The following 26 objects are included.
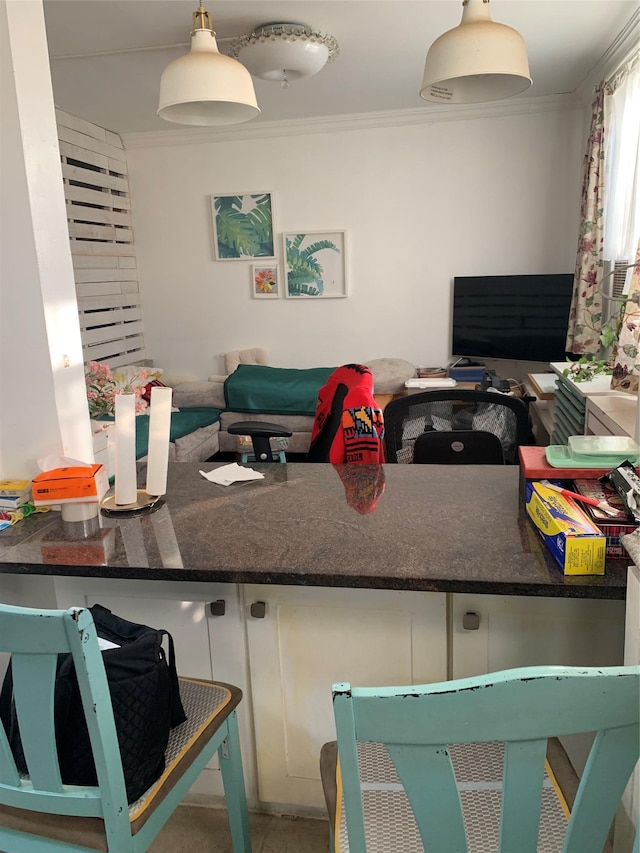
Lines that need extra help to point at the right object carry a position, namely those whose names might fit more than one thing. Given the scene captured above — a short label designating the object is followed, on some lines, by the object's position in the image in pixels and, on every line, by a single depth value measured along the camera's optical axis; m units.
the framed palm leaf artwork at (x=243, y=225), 4.91
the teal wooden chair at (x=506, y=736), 0.66
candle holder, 1.59
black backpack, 1.04
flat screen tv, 4.39
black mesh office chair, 2.06
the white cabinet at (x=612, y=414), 2.02
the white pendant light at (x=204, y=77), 1.74
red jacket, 2.00
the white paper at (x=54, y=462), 1.60
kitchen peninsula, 1.22
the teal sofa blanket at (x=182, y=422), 3.74
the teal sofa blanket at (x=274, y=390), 4.45
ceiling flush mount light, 2.94
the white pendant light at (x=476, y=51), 1.61
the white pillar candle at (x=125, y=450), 1.57
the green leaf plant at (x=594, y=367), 2.76
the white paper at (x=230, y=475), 1.78
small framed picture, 5.02
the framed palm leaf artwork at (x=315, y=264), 4.90
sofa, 4.45
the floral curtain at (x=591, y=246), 3.67
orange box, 1.51
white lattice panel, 4.33
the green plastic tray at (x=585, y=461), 1.36
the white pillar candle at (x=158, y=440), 1.60
